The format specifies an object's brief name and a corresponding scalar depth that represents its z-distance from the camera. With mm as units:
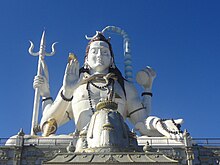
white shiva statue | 22789
